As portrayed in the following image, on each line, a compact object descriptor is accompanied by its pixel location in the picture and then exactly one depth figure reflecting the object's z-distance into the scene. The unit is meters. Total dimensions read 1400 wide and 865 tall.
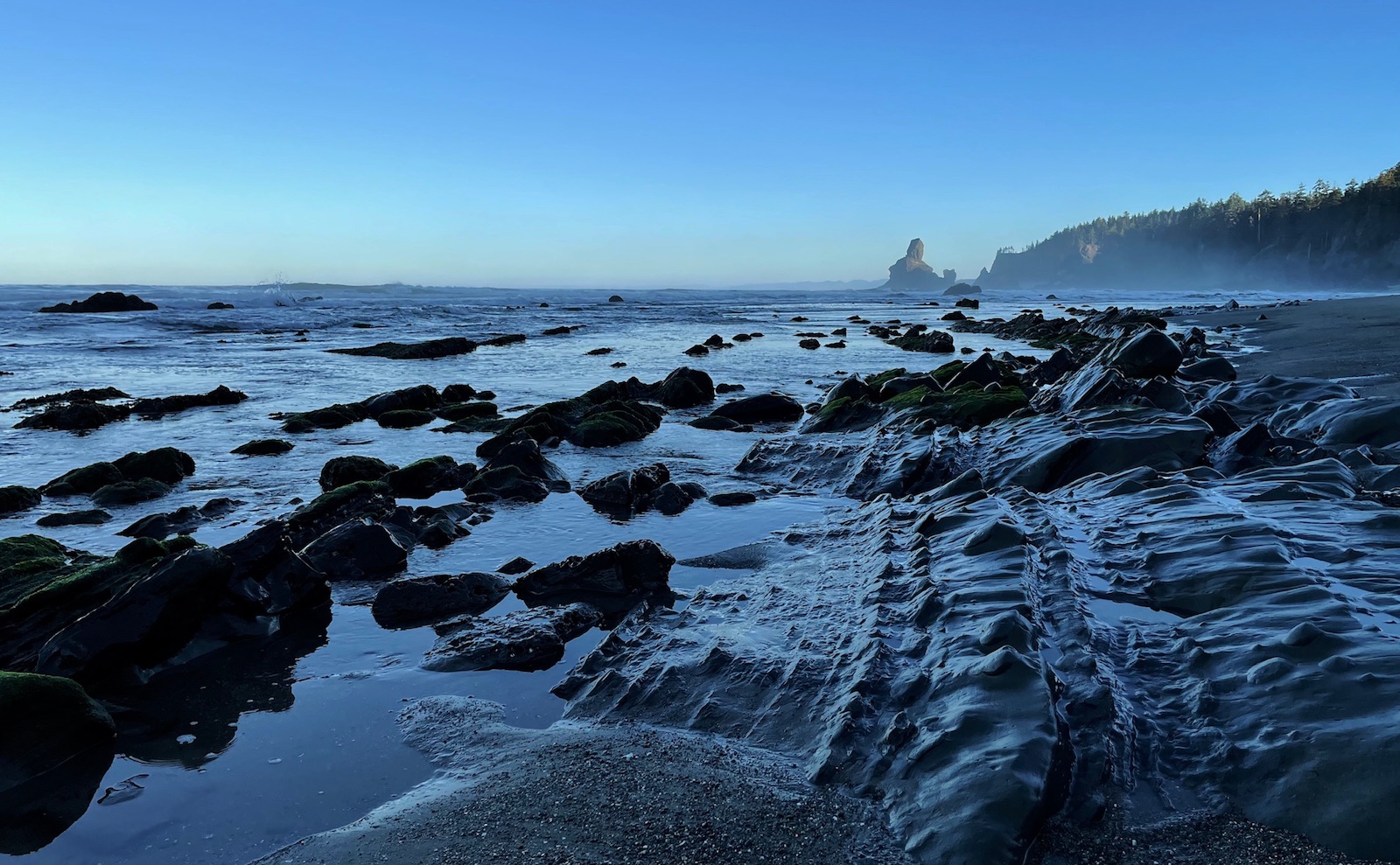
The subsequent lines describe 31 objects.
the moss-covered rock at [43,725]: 4.29
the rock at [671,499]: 9.42
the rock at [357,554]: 7.44
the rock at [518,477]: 10.02
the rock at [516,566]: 7.41
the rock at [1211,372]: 14.95
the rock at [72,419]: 14.78
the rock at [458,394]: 18.15
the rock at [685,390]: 17.41
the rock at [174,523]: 8.52
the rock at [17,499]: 9.39
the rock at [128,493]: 9.87
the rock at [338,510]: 8.36
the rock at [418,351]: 28.61
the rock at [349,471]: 10.52
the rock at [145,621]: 5.33
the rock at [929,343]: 28.44
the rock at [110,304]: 46.00
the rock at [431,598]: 6.45
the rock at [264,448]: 12.55
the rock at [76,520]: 8.85
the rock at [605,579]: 6.77
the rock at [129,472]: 10.21
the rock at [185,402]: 16.53
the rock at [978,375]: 15.24
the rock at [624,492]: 9.55
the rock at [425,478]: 10.27
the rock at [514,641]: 5.61
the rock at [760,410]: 15.69
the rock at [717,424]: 14.94
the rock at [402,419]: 15.16
